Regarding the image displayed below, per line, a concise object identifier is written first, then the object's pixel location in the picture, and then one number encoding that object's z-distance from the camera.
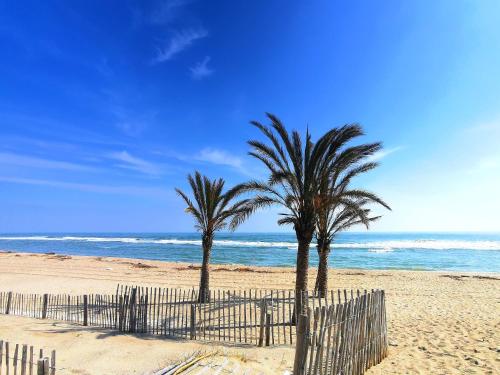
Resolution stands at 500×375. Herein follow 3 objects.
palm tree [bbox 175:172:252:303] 16.16
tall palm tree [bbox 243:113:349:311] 11.89
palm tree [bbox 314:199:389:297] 16.66
